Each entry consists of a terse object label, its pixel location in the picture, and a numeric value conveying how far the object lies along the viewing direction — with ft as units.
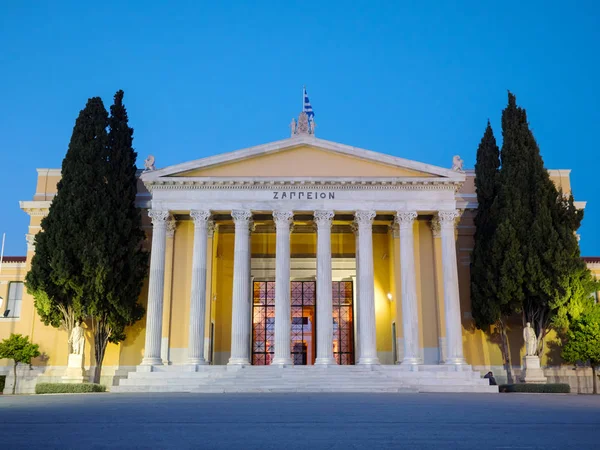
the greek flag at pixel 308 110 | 111.86
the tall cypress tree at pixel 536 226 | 97.60
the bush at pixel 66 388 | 87.10
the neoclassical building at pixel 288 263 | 98.53
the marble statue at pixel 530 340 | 96.48
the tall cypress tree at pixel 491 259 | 99.14
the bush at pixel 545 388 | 86.84
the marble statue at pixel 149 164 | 103.92
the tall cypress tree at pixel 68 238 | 96.78
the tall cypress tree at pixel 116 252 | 97.66
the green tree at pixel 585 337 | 97.50
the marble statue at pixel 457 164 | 104.85
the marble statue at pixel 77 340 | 96.68
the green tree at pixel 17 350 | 102.64
